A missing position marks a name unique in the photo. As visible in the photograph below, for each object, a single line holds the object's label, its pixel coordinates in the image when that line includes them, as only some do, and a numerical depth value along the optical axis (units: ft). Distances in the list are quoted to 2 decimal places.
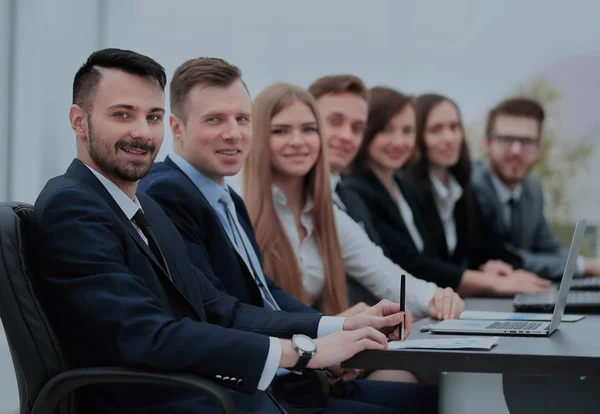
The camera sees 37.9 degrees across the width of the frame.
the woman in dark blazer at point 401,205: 13.37
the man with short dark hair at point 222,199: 8.19
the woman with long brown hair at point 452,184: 16.63
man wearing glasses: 19.27
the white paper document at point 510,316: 8.86
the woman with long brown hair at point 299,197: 10.29
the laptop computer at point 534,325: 7.58
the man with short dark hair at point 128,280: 5.90
